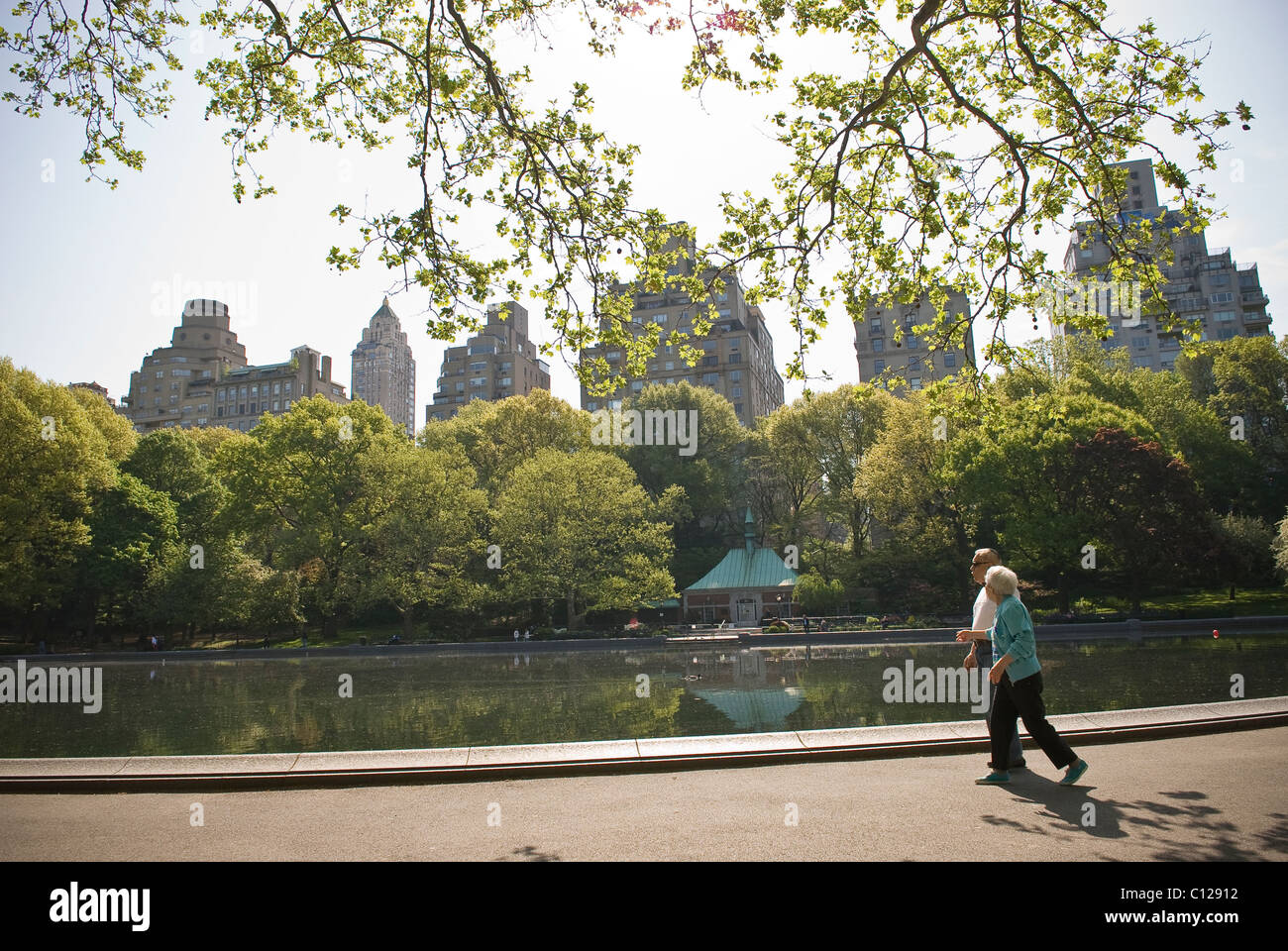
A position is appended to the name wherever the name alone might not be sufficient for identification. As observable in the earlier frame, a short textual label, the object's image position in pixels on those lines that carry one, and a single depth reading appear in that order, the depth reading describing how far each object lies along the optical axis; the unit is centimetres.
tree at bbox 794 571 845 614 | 4709
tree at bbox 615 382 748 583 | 6462
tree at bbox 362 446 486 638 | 4519
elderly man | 724
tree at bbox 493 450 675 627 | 4519
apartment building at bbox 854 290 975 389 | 9453
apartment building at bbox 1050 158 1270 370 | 9512
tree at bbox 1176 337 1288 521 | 5544
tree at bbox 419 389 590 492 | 6112
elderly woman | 671
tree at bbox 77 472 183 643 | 4606
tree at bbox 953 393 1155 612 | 4197
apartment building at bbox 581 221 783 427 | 10075
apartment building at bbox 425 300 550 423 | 12800
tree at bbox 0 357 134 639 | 4034
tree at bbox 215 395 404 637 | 4691
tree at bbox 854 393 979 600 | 4869
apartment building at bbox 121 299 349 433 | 13025
